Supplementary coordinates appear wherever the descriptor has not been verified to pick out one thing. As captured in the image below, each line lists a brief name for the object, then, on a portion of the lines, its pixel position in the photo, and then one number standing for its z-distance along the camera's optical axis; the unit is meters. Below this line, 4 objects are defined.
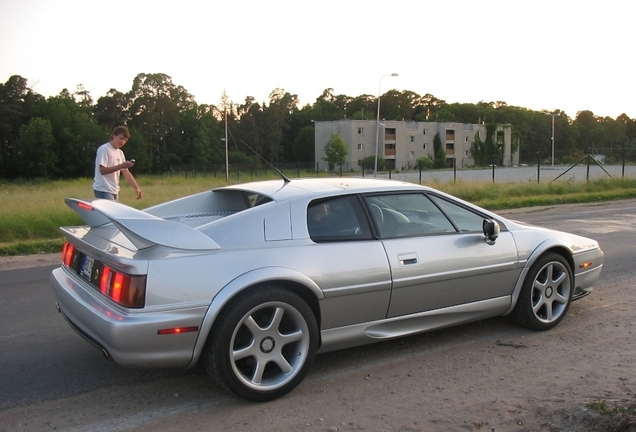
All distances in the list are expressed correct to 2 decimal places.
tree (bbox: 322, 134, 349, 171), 82.00
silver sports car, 3.60
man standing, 7.94
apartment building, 89.00
